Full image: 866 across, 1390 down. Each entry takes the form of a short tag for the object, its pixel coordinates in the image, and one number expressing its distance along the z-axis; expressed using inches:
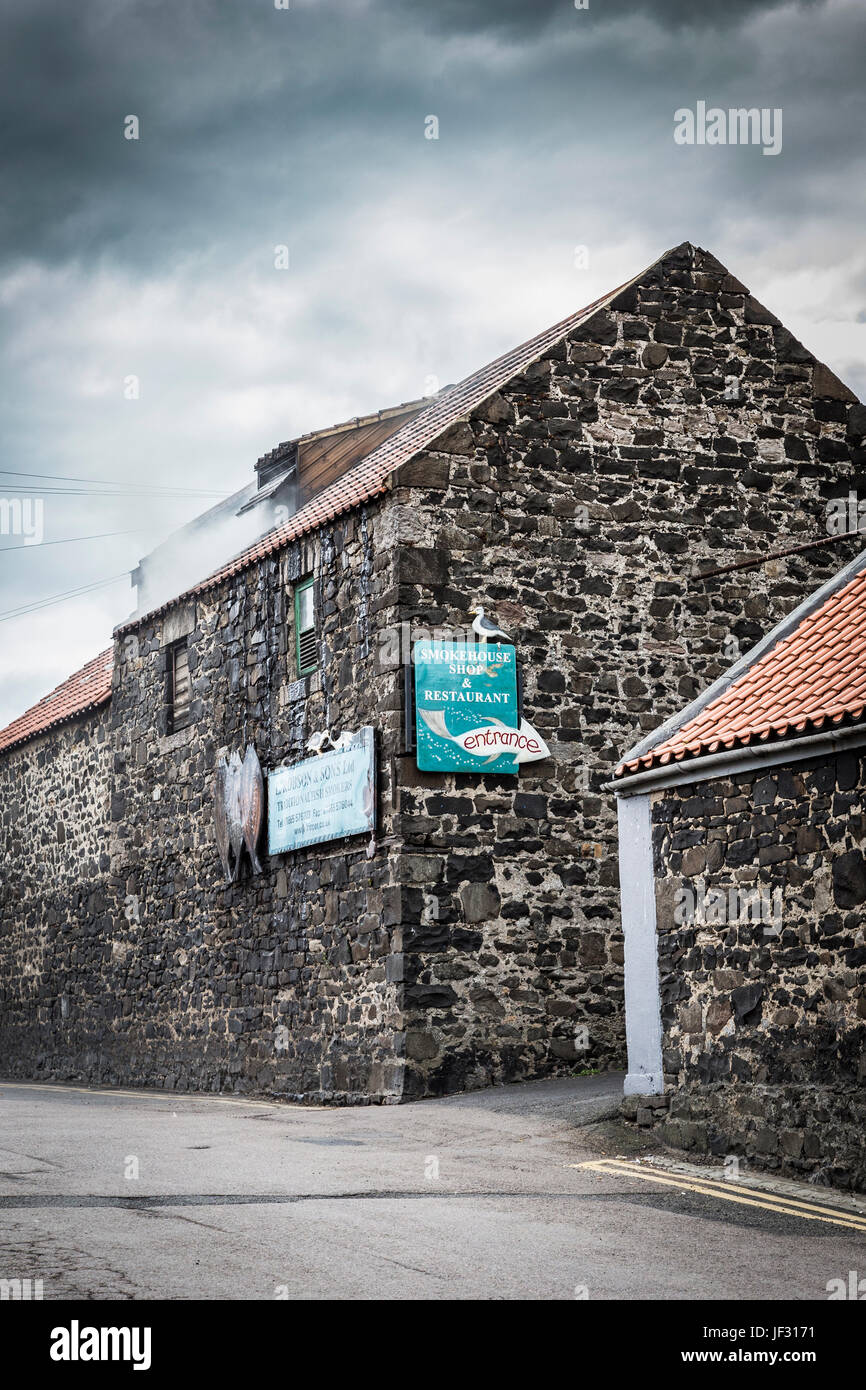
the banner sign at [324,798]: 604.7
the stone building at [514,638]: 587.5
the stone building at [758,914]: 391.2
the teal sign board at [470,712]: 590.9
